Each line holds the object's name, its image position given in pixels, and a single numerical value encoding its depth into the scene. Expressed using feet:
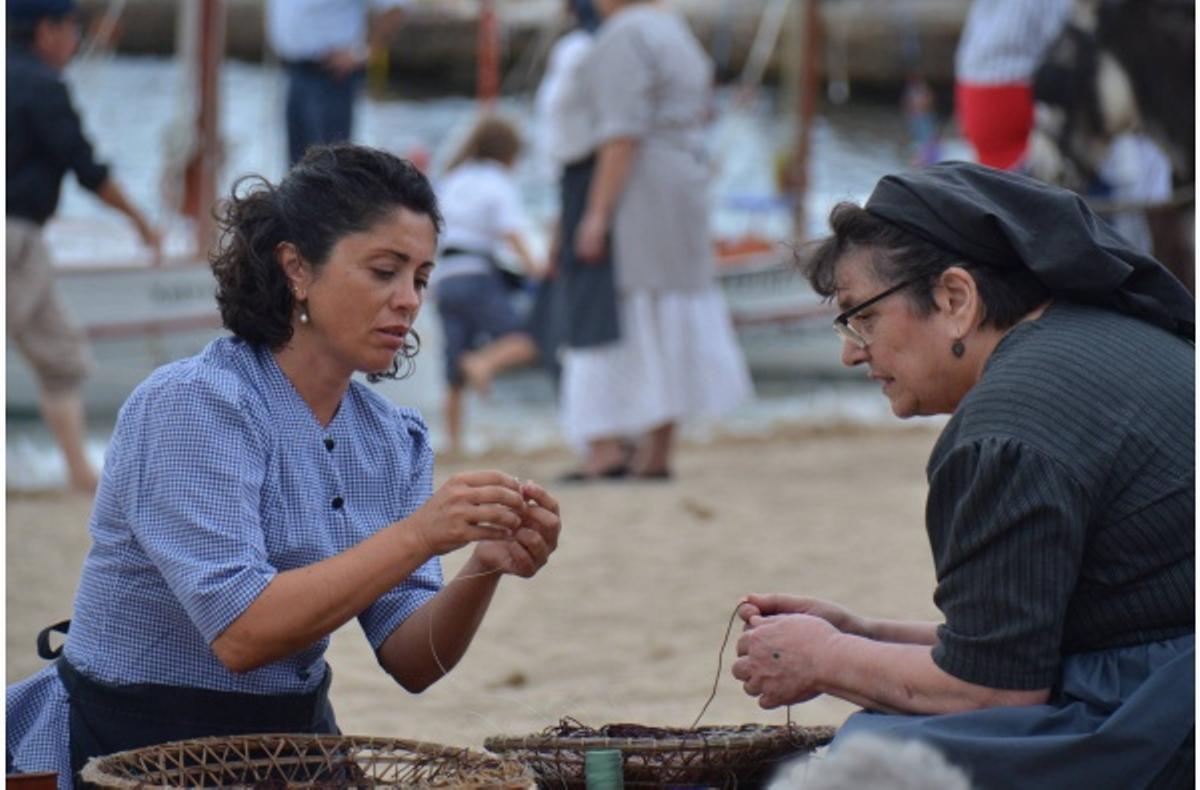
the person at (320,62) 70.26
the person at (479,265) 72.37
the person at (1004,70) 56.75
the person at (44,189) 52.46
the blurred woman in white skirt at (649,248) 53.67
